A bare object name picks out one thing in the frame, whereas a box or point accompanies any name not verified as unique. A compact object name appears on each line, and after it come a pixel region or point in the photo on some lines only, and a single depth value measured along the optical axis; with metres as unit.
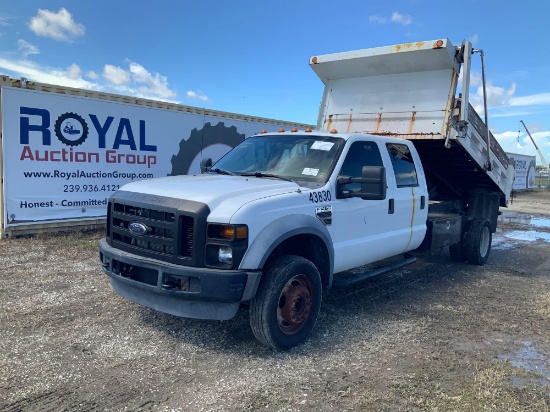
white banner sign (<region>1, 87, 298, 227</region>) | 8.77
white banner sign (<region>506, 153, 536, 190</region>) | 29.94
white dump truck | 3.77
